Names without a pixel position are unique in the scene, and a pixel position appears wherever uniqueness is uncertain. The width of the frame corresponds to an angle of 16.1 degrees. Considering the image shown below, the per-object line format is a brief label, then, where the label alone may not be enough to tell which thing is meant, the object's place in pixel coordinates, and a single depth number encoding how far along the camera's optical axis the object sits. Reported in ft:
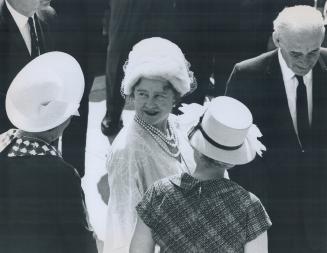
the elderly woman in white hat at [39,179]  17.04
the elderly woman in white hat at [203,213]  15.19
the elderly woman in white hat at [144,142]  18.83
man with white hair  22.50
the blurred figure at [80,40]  22.26
